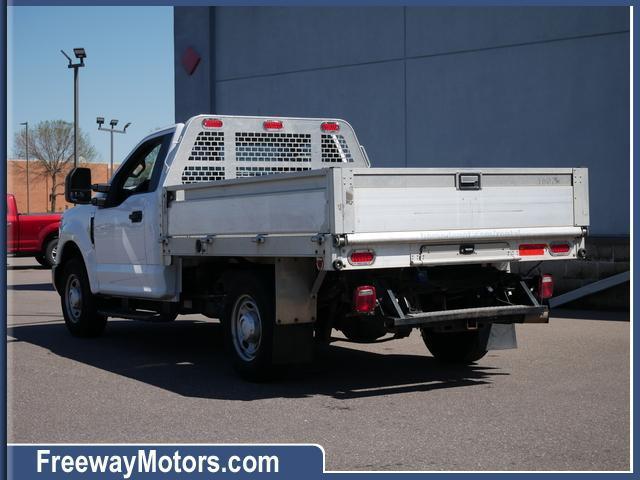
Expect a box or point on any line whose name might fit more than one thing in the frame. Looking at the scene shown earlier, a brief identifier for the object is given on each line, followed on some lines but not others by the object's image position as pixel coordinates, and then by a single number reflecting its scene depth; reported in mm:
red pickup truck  24859
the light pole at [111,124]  38359
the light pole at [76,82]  24156
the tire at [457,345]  9453
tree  66625
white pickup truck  7902
